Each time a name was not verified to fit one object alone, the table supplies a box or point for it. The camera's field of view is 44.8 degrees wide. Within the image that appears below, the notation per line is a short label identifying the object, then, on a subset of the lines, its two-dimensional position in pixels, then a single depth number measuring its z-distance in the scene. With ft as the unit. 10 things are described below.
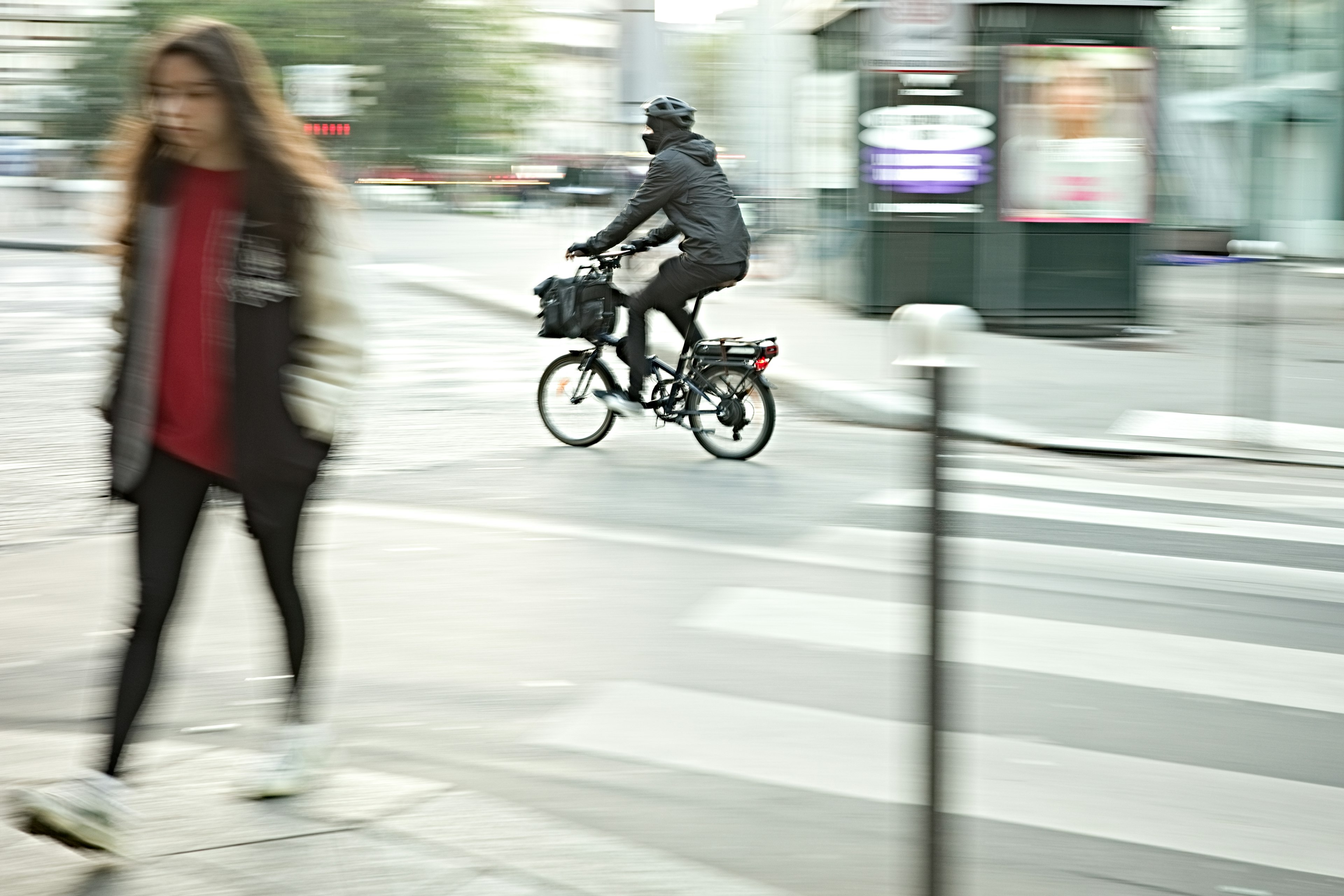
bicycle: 30.14
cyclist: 29.91
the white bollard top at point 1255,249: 32.35
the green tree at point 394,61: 208.64
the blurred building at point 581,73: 435.94
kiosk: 51.42
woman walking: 11.66
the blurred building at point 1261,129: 106.42
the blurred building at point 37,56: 217.97
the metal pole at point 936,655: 9.05
